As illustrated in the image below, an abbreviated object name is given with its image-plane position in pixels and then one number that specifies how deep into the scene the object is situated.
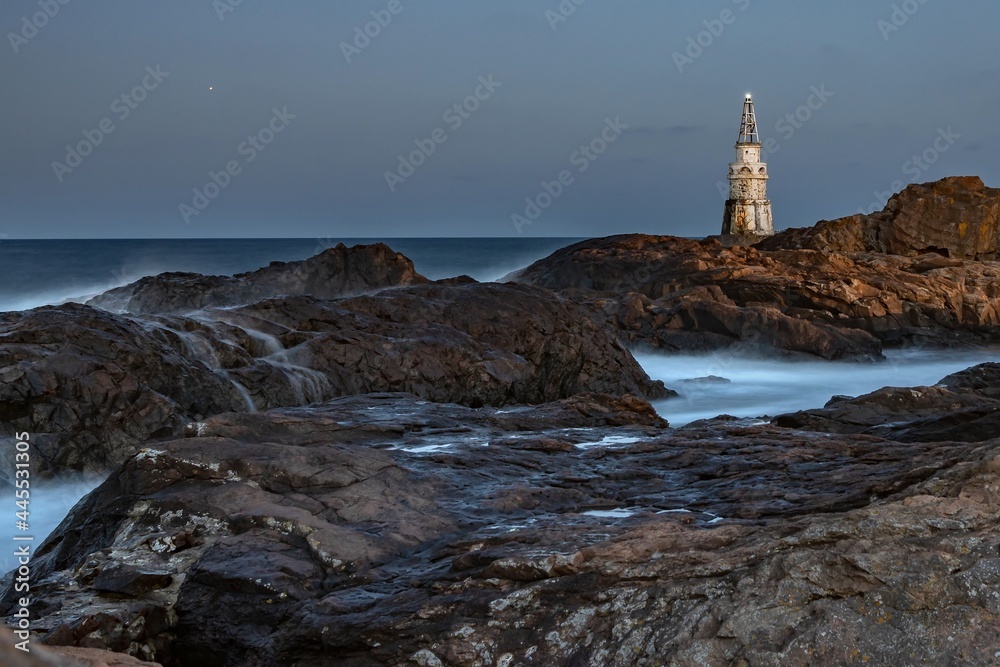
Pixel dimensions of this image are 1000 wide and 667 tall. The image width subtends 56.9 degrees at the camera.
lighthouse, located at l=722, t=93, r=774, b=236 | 62.97
